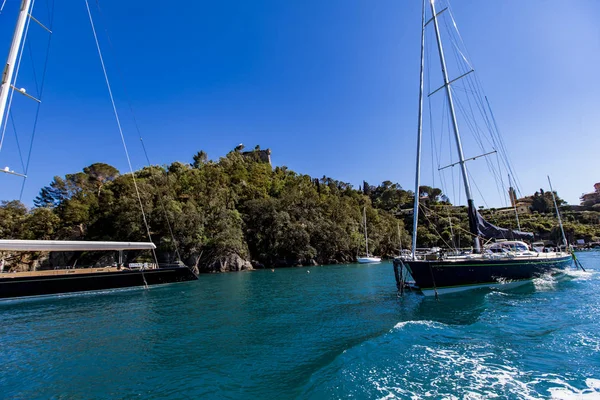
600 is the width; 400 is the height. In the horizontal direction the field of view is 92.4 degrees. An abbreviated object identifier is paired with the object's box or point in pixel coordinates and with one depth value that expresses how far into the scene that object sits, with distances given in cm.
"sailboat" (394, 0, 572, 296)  1686
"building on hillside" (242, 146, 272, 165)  12462
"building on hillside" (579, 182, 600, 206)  12699
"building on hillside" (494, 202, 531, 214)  10172
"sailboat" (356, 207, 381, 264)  6027
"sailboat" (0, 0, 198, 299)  2306
